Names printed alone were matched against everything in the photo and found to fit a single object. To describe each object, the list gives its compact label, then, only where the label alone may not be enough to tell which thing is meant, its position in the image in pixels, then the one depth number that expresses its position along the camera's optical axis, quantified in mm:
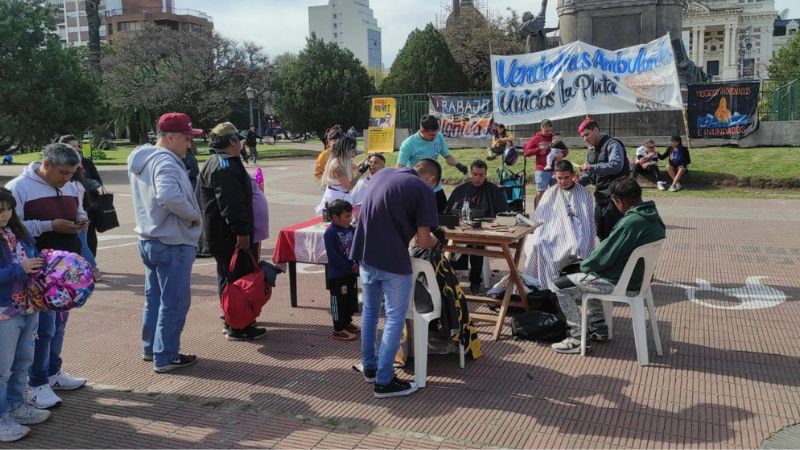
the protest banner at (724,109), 18406
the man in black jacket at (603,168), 7000
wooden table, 5812
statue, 21906
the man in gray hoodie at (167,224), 4945
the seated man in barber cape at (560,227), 6328
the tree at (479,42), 43369
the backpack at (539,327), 5759
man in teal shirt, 7660
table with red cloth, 6781
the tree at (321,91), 41688
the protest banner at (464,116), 22547
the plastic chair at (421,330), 4809
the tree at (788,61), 41906
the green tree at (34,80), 27859
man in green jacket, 5148
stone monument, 20016
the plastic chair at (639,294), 5145
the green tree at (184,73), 41031
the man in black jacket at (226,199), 5574
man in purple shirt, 4383
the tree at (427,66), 40531
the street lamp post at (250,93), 39741
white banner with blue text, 15977
